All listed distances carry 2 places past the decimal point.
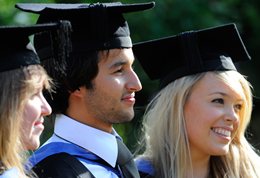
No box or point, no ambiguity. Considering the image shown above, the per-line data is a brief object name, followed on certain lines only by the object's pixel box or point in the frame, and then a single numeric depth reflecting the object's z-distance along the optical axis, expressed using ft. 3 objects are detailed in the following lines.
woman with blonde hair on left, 23.35
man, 27.84
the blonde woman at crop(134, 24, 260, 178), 30.63
